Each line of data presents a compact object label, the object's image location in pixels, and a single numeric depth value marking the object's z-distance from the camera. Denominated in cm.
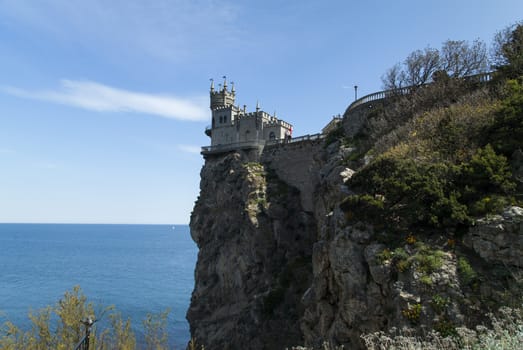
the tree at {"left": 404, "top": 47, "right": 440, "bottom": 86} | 3326
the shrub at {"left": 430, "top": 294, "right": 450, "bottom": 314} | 1305
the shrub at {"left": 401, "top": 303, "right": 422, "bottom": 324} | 1315
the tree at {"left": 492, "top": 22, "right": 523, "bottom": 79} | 2405
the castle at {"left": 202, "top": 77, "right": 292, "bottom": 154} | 5212
